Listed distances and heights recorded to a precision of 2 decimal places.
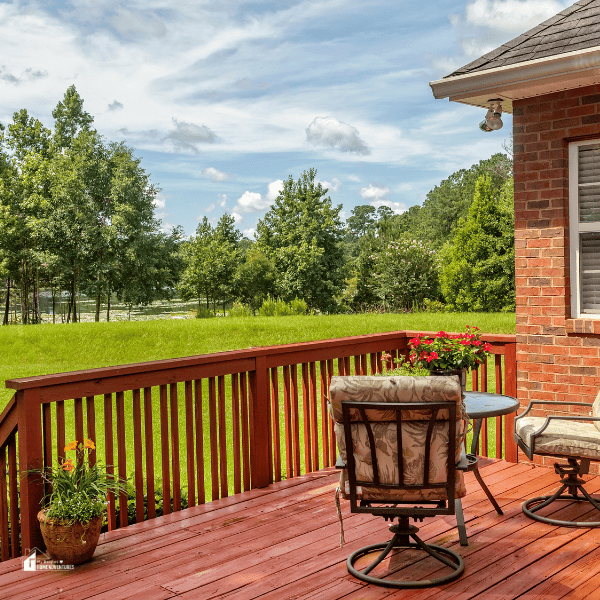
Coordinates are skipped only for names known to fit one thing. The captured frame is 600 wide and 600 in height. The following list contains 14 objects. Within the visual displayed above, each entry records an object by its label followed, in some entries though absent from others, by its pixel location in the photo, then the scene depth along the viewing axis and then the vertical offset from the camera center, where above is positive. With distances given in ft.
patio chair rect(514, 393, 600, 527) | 11.94 -3.14
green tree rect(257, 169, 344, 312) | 99.86 +6.70
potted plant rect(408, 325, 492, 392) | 12.68 -1.47
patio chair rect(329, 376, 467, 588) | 9.06 -2.35
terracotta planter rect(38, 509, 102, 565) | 10.20 -4.00
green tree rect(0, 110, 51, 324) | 83.10 +9.76
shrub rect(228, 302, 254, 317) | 55.52 -2.36
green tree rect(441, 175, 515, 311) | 71.41 +1.85
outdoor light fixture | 15.70 +4.01
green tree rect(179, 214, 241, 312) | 103.91 +2.94
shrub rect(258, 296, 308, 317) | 55.21 -2.18
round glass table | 11.35 -2.50
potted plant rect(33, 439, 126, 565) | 10.23 -3.55
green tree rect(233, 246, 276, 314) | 102.06 +1.06
